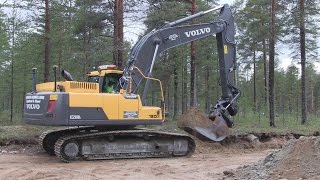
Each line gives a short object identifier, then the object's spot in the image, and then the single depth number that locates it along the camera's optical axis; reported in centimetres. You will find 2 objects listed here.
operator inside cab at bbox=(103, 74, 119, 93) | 1311
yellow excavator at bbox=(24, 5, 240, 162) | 1194
